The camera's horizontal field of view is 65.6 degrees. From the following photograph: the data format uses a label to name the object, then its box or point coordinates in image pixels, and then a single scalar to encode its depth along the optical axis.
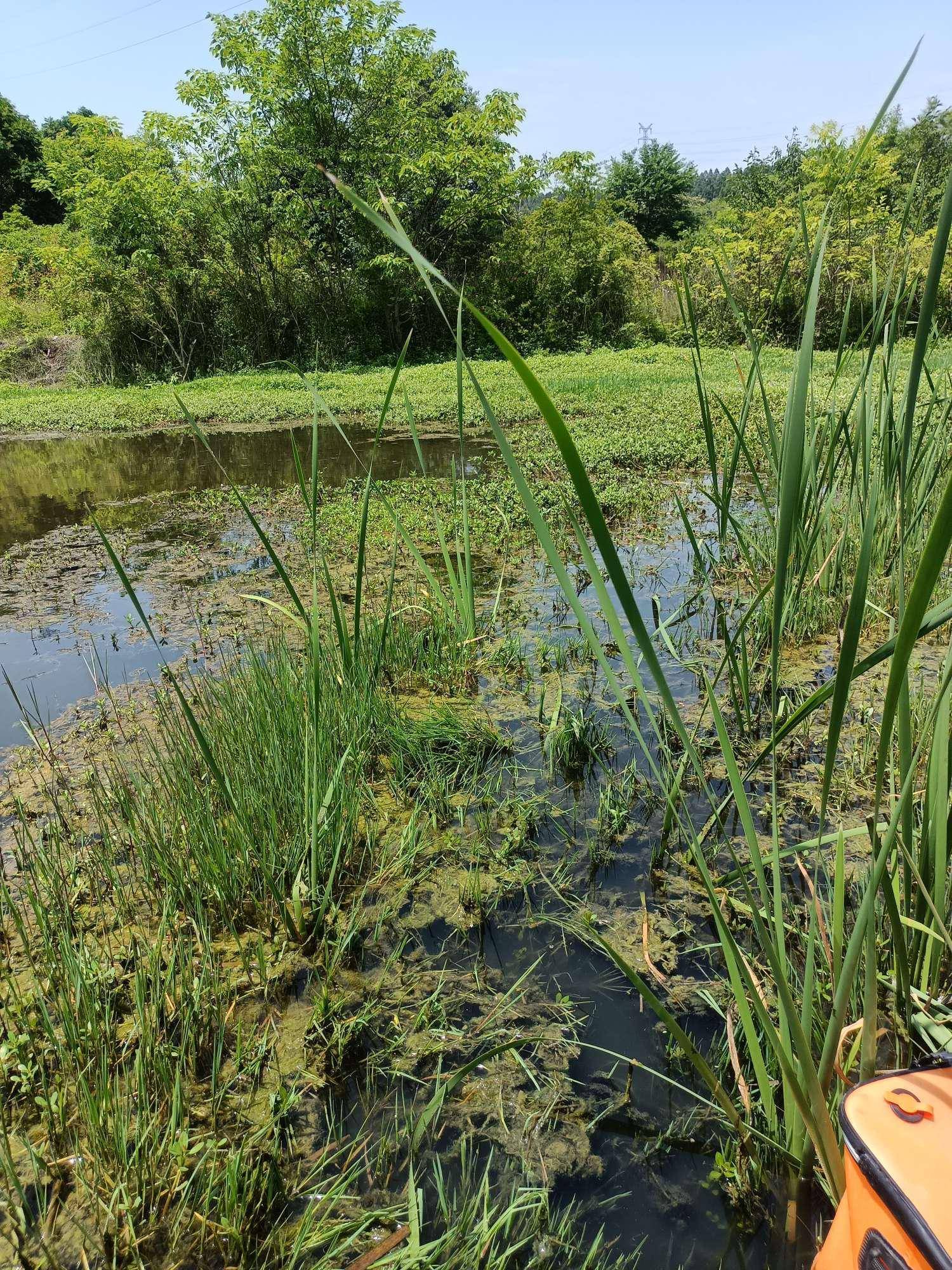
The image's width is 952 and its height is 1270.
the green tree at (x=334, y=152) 14.04
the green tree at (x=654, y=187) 25.70
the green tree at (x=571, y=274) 15.87
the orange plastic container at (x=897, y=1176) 0.68
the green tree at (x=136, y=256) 13.52
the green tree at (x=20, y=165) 24.36
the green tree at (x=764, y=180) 19.73
